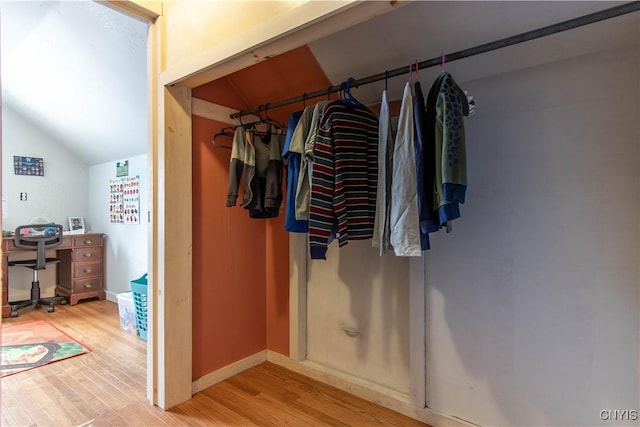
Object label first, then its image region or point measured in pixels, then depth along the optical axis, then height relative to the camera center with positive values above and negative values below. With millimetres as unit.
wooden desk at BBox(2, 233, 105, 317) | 4027 -658
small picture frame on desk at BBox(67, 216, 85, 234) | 4384 -137
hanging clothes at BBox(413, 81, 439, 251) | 1351 +176
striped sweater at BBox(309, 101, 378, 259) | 1497 +129
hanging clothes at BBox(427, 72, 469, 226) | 1262 +221
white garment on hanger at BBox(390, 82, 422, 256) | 1354 +79
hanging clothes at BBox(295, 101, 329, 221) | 1614 +175
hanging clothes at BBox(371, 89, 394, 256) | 1444 +128
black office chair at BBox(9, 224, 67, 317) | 3645 -355
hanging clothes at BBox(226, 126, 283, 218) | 1969 +226
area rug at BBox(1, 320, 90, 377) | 2496 -1064
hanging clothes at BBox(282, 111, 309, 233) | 1719 +114
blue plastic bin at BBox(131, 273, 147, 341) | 2869 -757
